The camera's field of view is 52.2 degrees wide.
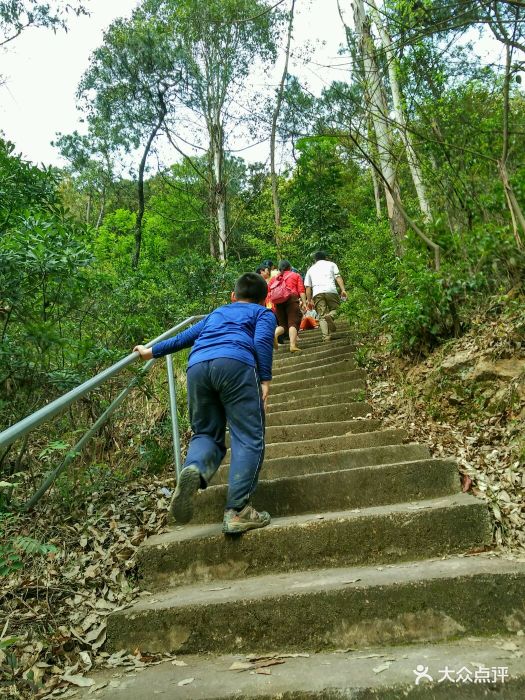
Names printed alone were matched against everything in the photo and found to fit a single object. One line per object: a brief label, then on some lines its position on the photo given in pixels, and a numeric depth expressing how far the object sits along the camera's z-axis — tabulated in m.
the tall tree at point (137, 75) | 16.25
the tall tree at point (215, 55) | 16.41
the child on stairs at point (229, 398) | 2.77
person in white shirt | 7.83
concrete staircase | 1.98
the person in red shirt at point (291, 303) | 7.70
